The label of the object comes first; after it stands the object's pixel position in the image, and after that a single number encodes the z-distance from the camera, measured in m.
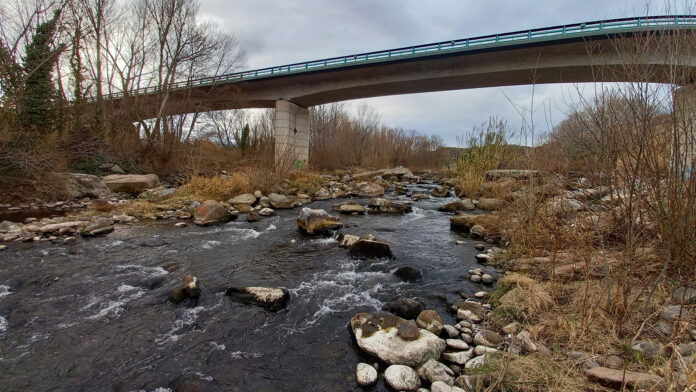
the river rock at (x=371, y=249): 5.41
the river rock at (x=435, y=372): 2.29
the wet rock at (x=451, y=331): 2.93
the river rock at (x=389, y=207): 9.50
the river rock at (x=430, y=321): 2.97
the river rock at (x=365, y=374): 2.36
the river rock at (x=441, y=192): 12.52
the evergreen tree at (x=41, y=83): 10.36
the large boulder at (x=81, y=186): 9.58
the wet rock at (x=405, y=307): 3.37
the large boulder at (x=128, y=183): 11.12
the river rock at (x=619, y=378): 1.73
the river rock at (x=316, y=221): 6.92
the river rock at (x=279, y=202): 9.95
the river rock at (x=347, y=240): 5.87
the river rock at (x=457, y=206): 9.54
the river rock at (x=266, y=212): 8.90
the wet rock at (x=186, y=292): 3.71
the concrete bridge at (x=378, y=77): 13.56
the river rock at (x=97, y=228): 6.30
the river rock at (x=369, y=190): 12.75
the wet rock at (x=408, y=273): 4.48
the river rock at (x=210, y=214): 7.73
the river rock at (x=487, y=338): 2.68
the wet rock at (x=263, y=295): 3.66
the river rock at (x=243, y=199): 9.88
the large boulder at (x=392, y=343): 2.54
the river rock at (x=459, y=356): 2.50
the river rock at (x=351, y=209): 9.30
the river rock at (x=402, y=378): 2.27
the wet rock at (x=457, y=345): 2.70
